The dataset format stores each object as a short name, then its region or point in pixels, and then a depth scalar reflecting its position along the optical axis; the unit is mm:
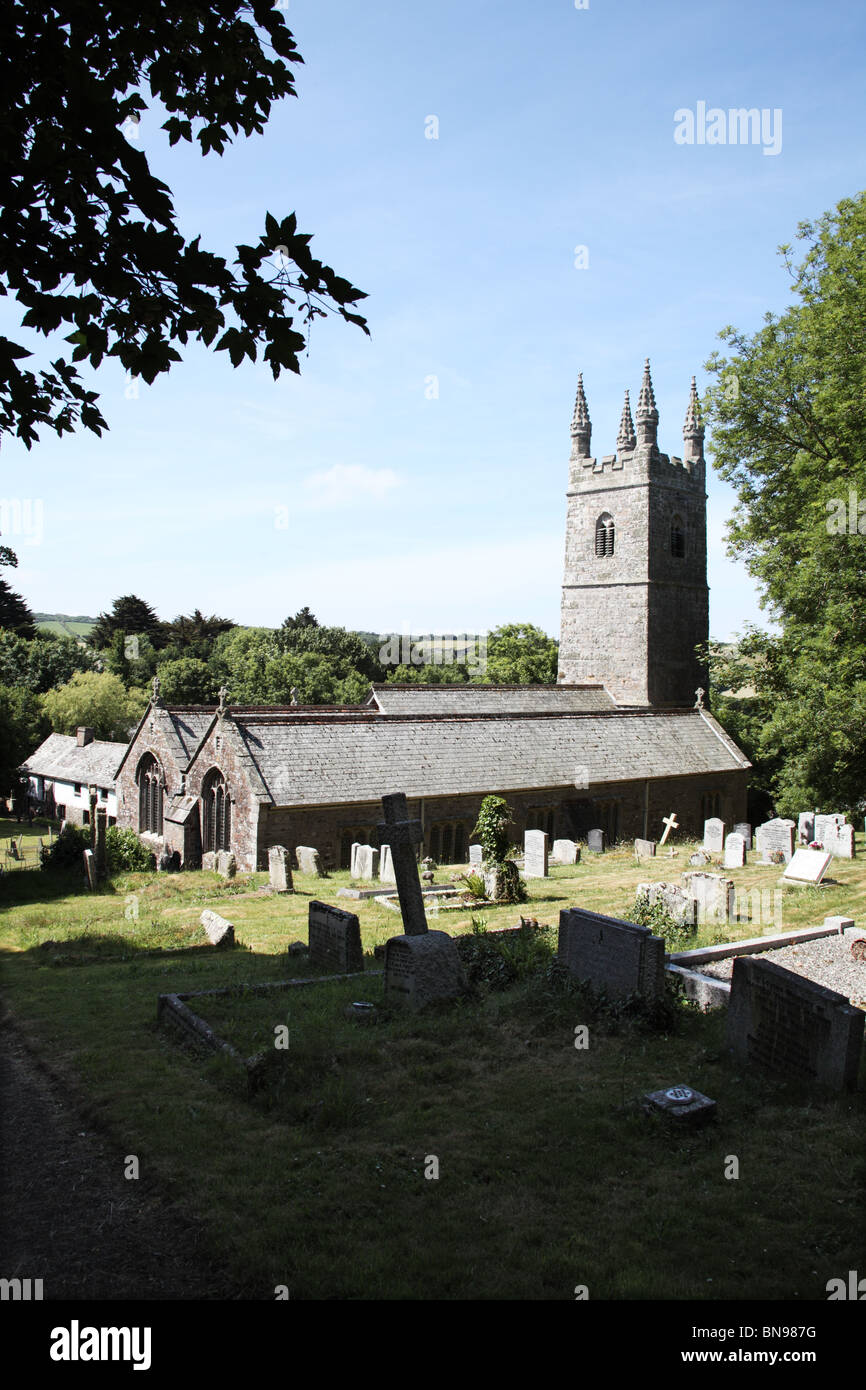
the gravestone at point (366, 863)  21875
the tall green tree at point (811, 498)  19062
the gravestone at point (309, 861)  22328
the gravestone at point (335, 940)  12383
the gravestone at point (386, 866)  21909
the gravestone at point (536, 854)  21875
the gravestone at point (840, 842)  23359
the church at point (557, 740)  23953
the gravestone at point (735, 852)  22219
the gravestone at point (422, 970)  10117
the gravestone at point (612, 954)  9797
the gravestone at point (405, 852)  11406
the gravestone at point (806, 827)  26016
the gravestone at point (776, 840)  23172
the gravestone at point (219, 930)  14709
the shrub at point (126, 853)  25625
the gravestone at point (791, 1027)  7734
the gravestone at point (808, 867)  18484
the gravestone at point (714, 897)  15656
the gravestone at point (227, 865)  22719
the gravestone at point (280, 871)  20031
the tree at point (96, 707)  54719
